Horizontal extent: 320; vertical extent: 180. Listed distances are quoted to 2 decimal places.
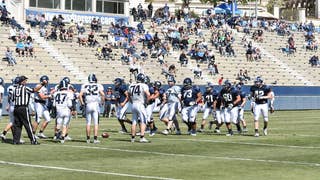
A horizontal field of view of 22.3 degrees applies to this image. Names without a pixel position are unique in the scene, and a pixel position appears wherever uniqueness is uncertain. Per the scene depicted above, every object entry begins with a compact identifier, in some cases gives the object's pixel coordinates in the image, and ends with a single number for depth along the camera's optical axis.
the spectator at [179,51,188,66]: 54.84
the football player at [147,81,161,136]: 25.92
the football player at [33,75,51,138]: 25.06
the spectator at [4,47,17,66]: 45.94
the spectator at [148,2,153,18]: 61.50
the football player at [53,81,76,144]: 23.28
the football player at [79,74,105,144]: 22.39
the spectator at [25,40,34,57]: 48.12
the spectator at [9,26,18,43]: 48.41
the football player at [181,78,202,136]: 27.00
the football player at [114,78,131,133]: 27.62
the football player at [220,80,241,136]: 27.25
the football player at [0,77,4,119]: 28.38
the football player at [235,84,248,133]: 27.76
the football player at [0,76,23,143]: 22.33
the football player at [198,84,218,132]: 29.58
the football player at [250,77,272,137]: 26.48
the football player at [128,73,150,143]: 22.91
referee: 21.94
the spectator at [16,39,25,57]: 47.47
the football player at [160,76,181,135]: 27.33
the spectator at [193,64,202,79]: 54.31
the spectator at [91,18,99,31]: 53.78
